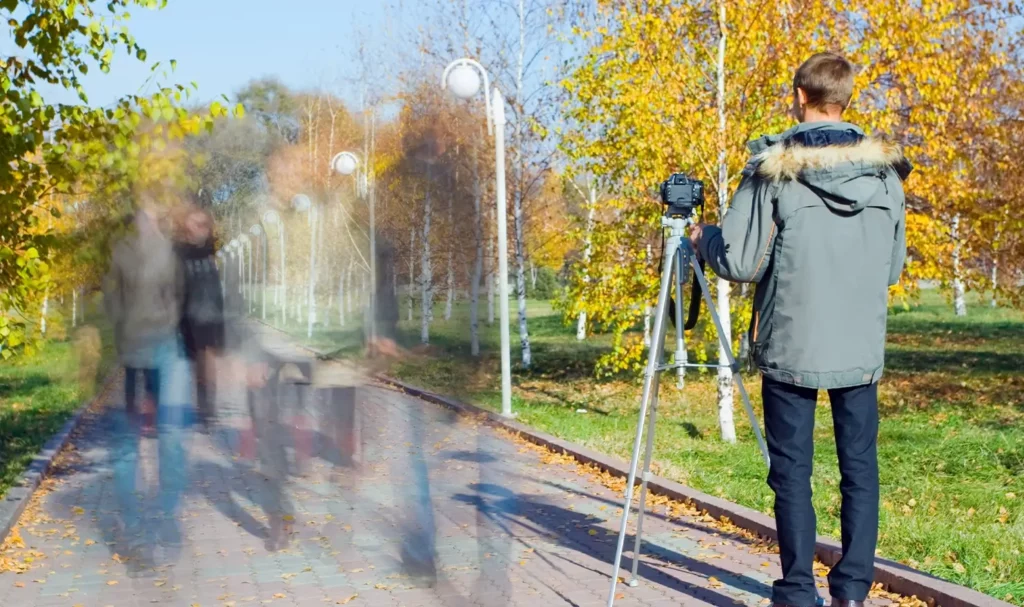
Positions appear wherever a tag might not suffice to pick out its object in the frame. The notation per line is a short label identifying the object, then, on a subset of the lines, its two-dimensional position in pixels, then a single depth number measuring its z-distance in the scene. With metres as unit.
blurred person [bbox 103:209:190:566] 5.47
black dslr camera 4.72
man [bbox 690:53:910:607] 4.10
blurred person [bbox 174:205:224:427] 5.41
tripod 4.76
